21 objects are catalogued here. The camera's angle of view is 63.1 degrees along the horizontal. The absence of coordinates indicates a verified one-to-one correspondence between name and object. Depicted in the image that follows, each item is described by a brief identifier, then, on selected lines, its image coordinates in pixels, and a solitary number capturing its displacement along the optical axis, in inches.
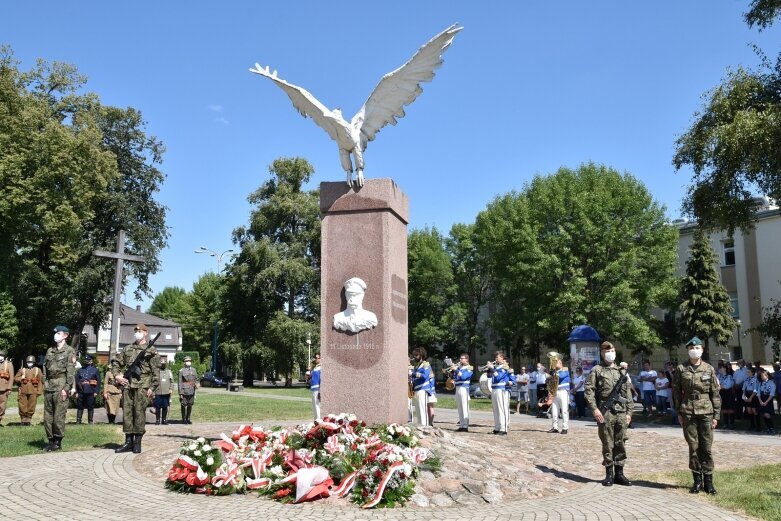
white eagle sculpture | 367.6
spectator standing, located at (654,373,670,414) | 832.9
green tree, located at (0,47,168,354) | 1195.9
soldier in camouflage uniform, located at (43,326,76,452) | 430.3
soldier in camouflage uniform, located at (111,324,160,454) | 412.5
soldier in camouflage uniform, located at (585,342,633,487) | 345.7
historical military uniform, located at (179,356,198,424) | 651.5
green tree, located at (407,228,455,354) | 1833.2
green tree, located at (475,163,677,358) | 1310.3
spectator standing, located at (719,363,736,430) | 722.8
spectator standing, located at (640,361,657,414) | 885.2
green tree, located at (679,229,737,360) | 1376.7
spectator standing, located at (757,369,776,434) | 653.3
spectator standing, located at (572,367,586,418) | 821.9
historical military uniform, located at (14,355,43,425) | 614.5
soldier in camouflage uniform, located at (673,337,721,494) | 327.6
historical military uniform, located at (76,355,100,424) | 622.2
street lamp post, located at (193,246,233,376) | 1771.9
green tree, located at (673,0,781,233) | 629.9
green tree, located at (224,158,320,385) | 1651.1
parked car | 2022.6
